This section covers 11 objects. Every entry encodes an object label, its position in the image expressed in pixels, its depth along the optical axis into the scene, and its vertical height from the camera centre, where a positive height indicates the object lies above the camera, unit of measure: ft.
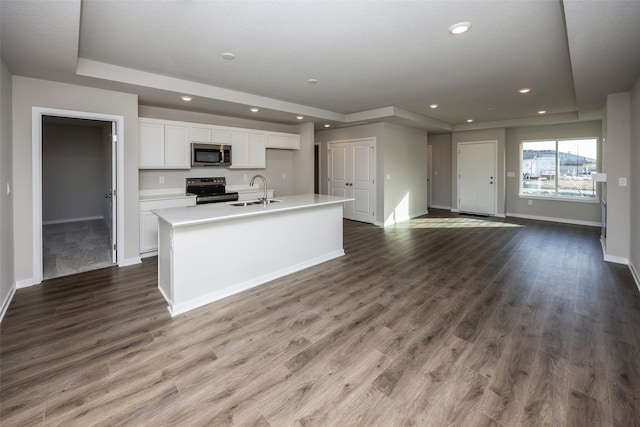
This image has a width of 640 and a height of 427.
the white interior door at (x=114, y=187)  13.53 +0.90
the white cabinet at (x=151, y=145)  15.31 +3.13
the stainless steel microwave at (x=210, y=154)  17.26 +3.07
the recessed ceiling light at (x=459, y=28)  8.65 +5.15
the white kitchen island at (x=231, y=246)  9.73 -1.45
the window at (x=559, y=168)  23.08 +3.08
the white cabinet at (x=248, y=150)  19.41 +3.70
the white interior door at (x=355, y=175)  23.82 +2.60
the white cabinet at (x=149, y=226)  15.05 -0.94
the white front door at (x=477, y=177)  27.14 +2.68
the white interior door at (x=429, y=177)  32.40 +3.11
